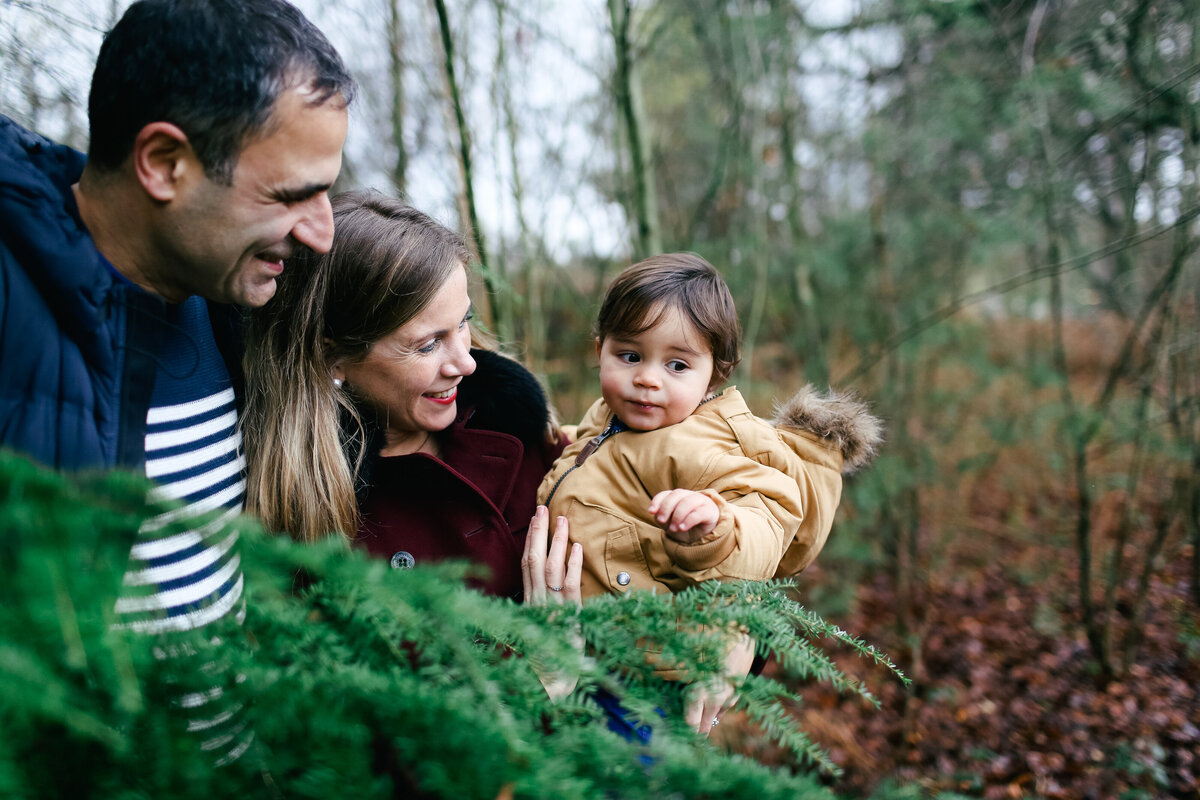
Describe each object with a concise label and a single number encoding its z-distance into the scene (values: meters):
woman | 1.89
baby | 2.00
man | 1.35
